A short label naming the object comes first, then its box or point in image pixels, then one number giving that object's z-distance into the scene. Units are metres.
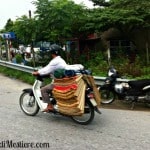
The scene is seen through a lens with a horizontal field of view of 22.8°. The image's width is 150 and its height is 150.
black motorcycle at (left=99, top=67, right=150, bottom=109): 9.66
